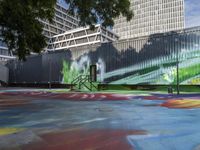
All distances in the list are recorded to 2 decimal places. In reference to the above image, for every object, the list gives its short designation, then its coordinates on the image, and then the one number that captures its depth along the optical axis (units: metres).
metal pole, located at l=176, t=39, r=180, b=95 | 13.46
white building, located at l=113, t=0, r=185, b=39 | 88.32
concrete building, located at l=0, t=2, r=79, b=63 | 78.28
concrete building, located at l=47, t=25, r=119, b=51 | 69.46
